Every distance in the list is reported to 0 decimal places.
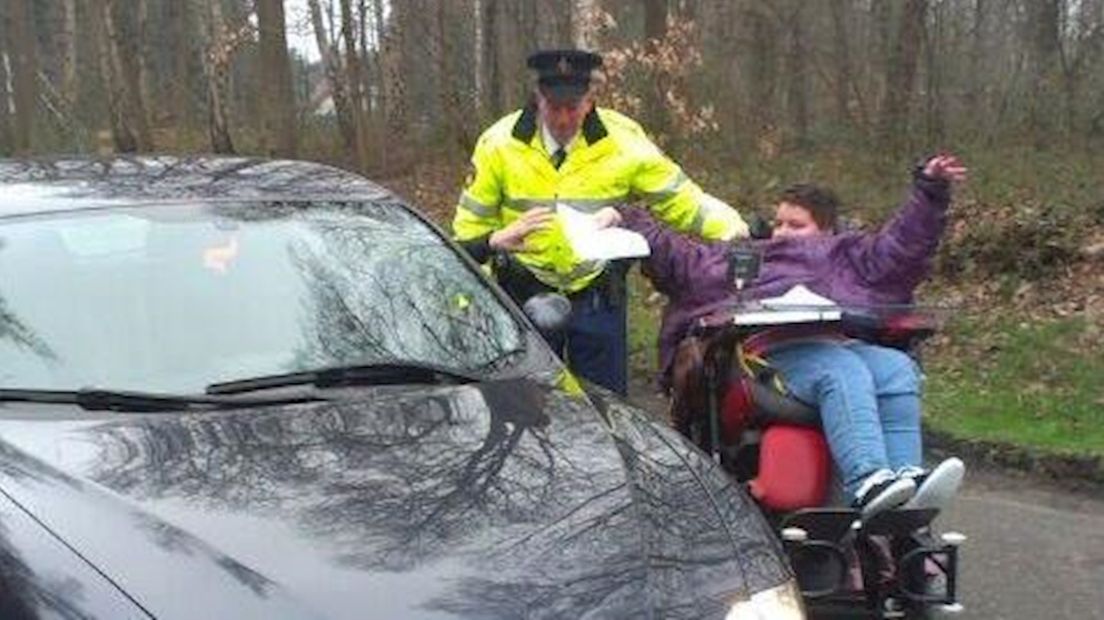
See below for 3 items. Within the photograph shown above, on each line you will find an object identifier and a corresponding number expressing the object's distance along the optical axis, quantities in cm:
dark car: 298
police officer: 583
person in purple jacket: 479
